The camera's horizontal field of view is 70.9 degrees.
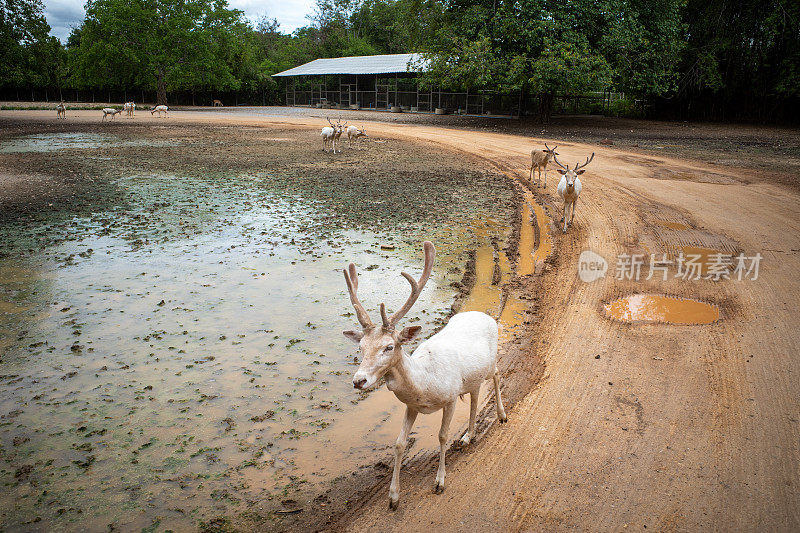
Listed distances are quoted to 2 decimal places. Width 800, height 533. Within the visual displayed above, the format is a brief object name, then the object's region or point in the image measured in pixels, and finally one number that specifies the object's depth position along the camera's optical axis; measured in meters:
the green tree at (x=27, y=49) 51.34
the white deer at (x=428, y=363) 3.30
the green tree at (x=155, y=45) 47.34
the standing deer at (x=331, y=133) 19.65
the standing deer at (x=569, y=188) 9.70
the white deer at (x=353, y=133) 21.53
